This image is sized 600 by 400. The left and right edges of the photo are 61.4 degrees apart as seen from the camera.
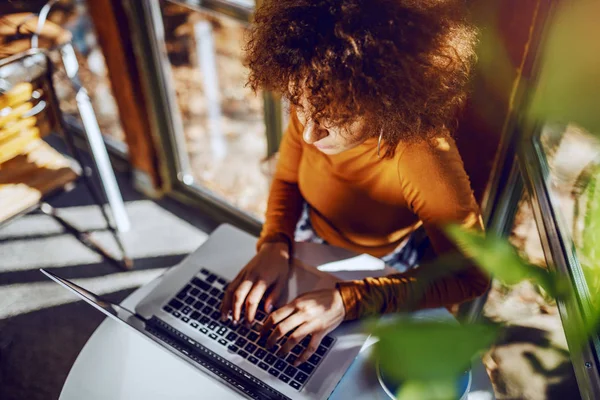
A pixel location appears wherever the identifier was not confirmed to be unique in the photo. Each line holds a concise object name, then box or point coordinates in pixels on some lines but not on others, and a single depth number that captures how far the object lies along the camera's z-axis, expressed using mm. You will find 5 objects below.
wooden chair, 1430
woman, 798
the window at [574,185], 770
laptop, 932
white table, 967
